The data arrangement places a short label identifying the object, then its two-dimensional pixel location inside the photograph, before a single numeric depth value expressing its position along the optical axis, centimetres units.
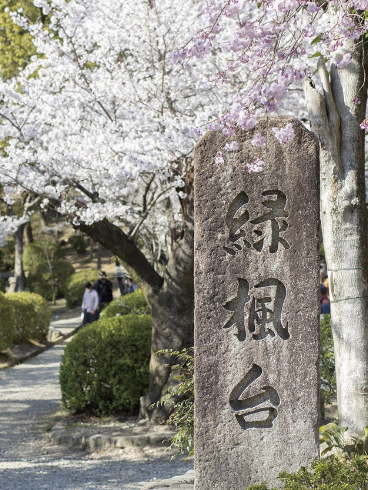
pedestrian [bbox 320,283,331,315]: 1130
